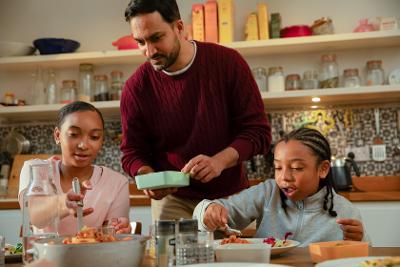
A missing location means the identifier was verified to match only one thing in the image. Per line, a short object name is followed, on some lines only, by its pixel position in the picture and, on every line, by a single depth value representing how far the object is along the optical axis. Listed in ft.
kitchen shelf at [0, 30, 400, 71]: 11.01
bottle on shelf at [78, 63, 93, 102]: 12.41
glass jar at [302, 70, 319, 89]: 11.37
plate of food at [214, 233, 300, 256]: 4.20
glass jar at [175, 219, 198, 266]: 3.51
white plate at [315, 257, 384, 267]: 3.32
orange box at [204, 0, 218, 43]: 11.58
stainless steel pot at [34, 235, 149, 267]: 3.30
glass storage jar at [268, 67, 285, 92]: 11.37
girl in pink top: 6.45
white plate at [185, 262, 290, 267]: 3.20
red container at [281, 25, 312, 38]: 11.35
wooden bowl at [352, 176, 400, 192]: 11.16
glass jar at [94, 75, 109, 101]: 12.19
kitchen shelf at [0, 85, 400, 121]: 10.74
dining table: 3.93
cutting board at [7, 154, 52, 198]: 11.71
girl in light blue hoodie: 6.05
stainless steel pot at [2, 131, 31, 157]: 12.60
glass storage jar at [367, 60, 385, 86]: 11.27
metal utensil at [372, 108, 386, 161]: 11.45
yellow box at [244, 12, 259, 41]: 11.49
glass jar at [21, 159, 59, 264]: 4.06
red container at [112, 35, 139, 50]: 11.94
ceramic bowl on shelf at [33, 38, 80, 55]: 12.21
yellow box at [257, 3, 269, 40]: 11.47
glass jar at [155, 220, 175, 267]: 3.64
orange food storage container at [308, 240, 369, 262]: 3.79
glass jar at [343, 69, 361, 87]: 11.26
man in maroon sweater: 6.44
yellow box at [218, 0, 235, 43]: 11.48
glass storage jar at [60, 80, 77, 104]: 12.33
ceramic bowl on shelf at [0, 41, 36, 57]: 12.28
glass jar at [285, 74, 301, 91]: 11.51
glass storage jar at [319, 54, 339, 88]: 11.35
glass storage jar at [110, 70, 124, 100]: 12.12
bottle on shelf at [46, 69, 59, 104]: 12.48
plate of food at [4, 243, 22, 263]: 4.42
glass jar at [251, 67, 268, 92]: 11.63
